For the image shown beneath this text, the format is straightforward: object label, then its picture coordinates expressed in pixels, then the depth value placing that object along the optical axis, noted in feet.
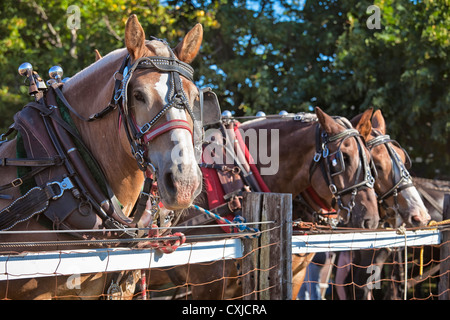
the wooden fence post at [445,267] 12.51
